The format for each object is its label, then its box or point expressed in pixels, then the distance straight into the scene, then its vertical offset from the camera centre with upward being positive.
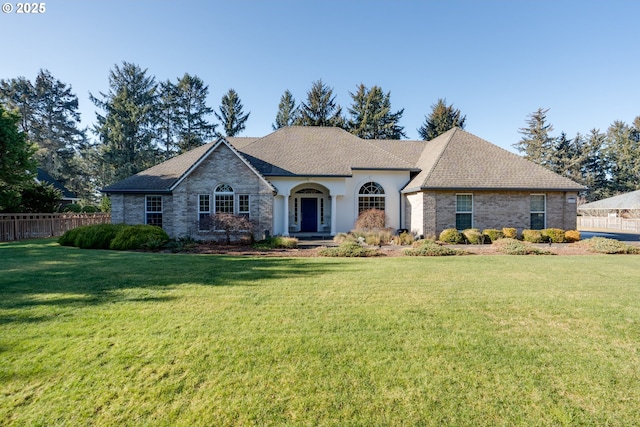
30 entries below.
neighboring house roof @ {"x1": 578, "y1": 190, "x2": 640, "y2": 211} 34.15 +1.17
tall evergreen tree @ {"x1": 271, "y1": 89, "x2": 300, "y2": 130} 46.94 +15.90
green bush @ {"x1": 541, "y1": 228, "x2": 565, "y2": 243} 17.09 -1.22
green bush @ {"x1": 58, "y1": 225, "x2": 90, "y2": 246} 14.61 -1.16
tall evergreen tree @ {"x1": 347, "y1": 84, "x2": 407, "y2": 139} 43.78 +14.09
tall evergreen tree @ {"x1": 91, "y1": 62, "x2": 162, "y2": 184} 41.25 +12.41
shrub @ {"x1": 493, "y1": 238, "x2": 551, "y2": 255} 12.91 -1.53
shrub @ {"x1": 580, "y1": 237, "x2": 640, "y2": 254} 13.27 -1.50
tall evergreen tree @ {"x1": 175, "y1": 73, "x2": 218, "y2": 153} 44.78 +14.63
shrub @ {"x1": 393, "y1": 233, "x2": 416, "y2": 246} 16.69 -1.45
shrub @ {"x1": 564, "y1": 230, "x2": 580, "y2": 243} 17.33 -1.30
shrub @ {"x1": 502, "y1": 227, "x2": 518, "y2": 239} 17.23 -1.11
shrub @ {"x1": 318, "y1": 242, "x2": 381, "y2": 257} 12.35 -1.55
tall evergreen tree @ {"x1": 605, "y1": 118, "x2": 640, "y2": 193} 54.28 +10.51
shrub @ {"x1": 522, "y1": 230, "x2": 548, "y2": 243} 16.86 -1.30
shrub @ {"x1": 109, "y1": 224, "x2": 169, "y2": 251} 13.44 -1.08
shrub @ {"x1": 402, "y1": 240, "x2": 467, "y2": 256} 12.66 -1.56
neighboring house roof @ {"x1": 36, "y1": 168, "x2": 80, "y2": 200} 33.41 +3.45
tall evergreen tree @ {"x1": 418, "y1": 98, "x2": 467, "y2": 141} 43.16 +13.36
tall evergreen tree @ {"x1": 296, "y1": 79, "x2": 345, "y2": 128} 44.44 +15.27
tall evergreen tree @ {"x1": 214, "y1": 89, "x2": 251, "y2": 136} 46.28 +15.16
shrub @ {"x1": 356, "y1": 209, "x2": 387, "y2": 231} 17.89 -0.45
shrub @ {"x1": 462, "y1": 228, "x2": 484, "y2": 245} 16.78 -1.30
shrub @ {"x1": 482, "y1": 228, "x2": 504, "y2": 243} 17.02 -1.21
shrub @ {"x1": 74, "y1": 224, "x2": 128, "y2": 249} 13.82 -1.06
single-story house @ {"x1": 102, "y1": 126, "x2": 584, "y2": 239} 17.27 +1.47
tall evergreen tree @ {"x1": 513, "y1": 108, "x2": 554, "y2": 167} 57.44 +13.89
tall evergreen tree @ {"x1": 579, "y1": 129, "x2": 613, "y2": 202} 55.78 +8.42
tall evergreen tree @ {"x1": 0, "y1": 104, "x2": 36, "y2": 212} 17.66 +3.08
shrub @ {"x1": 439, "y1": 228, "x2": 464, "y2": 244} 16.78 -1.26
